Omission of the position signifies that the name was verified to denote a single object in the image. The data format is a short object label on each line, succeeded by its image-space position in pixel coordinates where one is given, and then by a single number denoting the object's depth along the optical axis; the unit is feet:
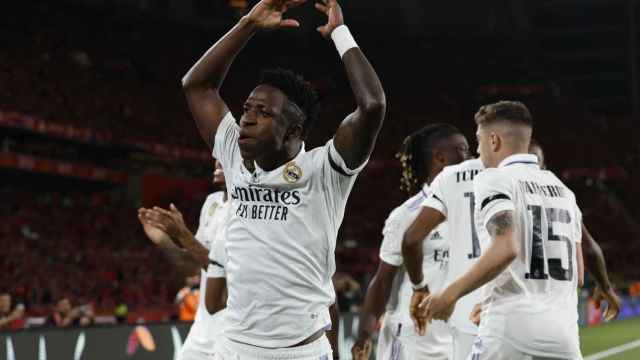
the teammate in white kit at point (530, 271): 25.71
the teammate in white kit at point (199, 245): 33.35
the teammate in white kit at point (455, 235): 31.50
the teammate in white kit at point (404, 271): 36.78
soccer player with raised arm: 23.91
